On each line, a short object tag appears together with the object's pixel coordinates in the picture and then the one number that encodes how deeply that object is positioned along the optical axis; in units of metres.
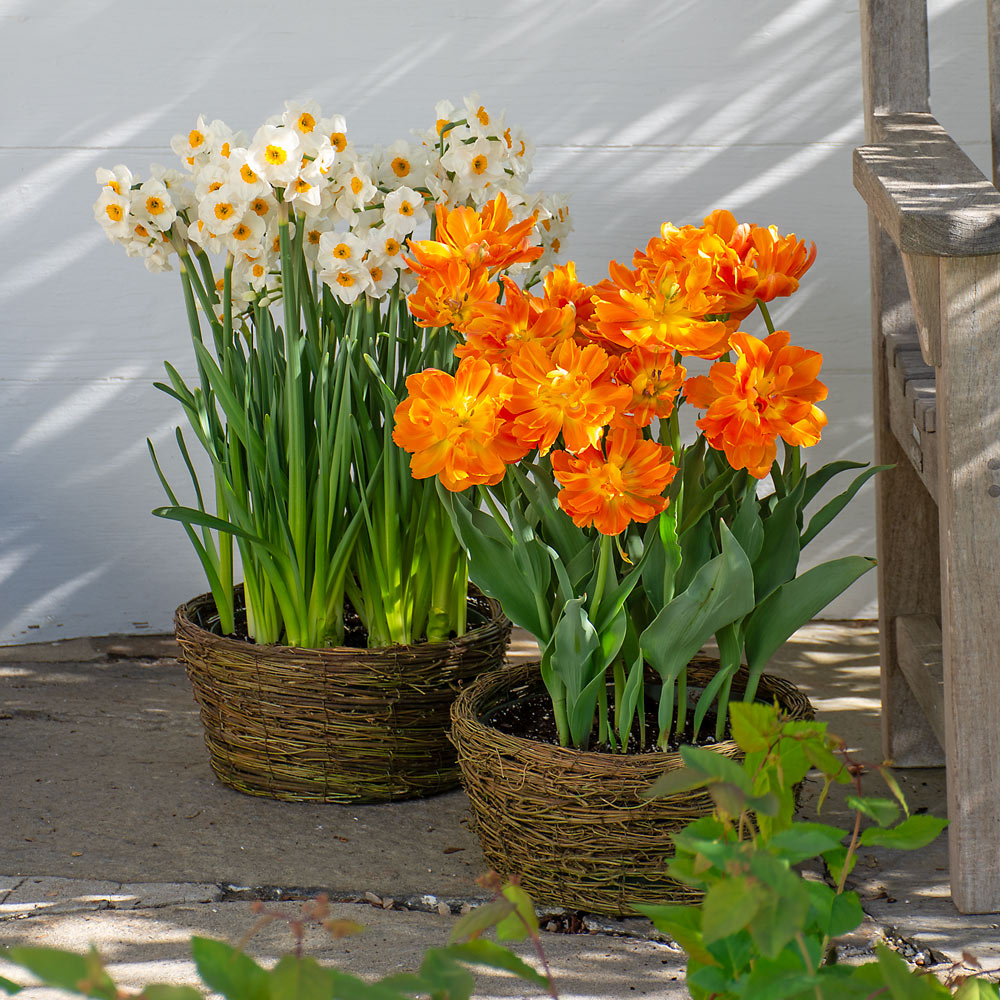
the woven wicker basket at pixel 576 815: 5.14
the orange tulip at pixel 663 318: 5.04
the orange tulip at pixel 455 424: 5.05
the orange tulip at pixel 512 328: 5.09
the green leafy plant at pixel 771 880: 2.78
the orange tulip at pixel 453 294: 5.11
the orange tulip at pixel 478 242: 5.11
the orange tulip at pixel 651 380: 5.08
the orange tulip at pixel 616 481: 5.05
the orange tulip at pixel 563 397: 5.03
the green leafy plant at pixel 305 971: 2.30
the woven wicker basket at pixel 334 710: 5.40
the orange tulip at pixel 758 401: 5.03
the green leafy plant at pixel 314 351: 5.30
